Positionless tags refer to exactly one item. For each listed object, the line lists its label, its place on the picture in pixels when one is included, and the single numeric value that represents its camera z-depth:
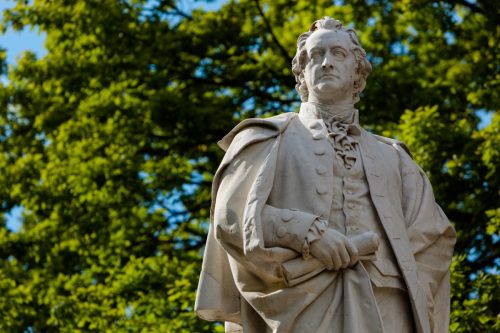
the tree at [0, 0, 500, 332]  25.57
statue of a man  11.99
